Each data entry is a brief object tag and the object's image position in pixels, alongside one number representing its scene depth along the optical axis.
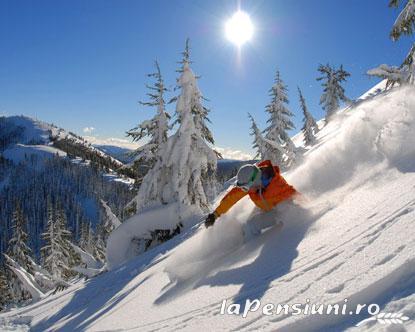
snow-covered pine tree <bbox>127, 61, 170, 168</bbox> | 16.92
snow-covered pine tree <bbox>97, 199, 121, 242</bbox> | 20.14
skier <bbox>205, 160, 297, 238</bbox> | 6.01
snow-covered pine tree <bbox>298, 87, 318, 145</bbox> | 33.78
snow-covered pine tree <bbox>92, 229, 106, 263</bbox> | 40.34
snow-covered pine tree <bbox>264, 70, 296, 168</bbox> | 27.91
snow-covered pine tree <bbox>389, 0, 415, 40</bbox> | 9.27
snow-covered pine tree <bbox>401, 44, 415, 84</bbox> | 8.93
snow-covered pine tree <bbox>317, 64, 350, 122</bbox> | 35.31
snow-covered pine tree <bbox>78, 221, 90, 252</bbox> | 62.51
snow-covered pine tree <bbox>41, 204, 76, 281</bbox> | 38.86
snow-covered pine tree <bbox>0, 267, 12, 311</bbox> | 40.12
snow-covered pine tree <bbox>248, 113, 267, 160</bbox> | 30.38
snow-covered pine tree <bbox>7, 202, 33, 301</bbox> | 40.47
